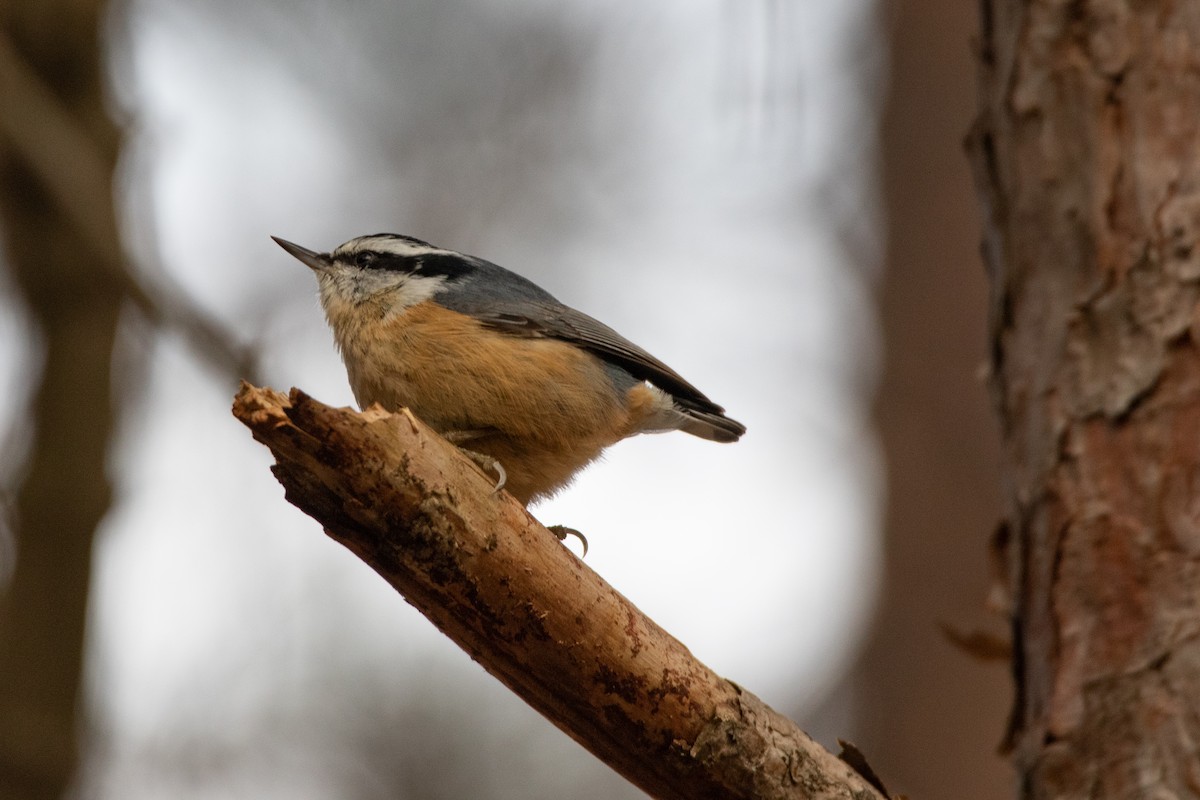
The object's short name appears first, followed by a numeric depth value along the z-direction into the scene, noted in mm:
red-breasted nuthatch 6699
